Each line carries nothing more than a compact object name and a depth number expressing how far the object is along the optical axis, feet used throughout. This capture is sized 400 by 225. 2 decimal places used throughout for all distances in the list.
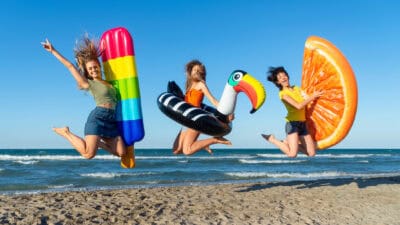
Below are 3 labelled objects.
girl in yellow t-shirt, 21.72
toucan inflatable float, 16.52
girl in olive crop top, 16.25
